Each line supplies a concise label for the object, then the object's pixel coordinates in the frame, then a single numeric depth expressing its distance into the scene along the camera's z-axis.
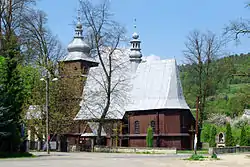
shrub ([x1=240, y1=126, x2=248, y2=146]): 49.66
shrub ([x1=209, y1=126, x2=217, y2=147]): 57.62
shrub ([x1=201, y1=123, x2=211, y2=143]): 64.36
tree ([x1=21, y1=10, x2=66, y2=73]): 48.89
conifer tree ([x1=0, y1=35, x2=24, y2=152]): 31.94
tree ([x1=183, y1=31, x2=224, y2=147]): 51.88
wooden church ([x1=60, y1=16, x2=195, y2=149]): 51.62
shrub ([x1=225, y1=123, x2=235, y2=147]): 50.69
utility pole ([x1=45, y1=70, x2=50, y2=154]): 39.06
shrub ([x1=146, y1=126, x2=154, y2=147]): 50.69
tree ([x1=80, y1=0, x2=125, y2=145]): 48.72
